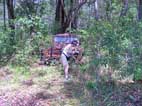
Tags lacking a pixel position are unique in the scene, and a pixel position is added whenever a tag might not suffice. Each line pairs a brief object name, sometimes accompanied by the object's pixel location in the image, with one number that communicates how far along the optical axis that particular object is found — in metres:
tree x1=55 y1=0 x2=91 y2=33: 6.56
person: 4.22
